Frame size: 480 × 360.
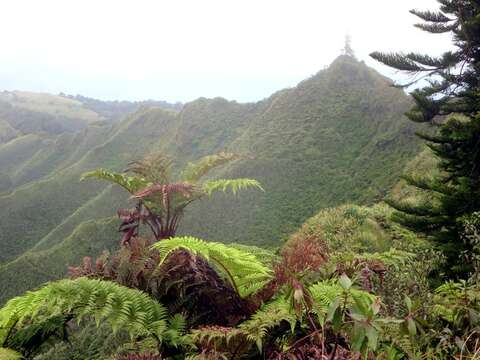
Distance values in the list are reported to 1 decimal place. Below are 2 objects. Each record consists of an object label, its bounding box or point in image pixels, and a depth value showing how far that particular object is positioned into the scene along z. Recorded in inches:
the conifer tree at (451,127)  203.5
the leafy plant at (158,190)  129.9
